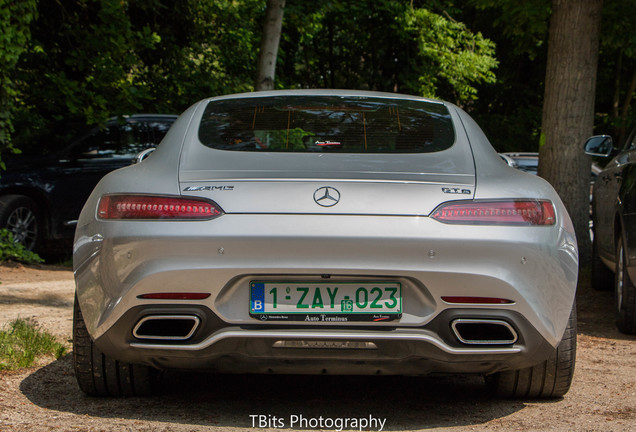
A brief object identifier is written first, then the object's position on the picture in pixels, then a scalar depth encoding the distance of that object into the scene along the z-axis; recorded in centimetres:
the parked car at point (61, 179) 1084
